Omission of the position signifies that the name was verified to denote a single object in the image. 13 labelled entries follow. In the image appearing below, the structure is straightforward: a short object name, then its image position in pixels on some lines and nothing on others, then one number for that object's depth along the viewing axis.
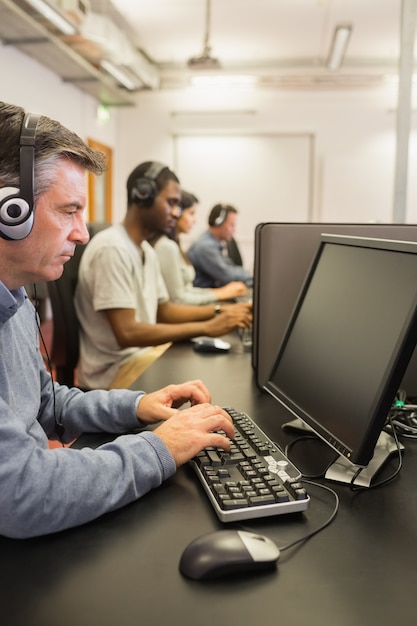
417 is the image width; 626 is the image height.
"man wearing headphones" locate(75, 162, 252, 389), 2.00
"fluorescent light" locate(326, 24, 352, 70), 4.43
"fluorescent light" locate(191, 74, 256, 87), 5.57
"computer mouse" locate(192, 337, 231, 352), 1.84
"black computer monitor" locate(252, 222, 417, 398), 1.36
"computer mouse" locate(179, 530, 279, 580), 0.60
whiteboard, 7.02
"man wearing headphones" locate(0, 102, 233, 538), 0.68
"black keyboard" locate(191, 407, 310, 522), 0.72
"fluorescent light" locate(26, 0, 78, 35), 3.48
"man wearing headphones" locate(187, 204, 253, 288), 4.48
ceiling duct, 4.64
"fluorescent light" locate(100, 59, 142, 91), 5.13
